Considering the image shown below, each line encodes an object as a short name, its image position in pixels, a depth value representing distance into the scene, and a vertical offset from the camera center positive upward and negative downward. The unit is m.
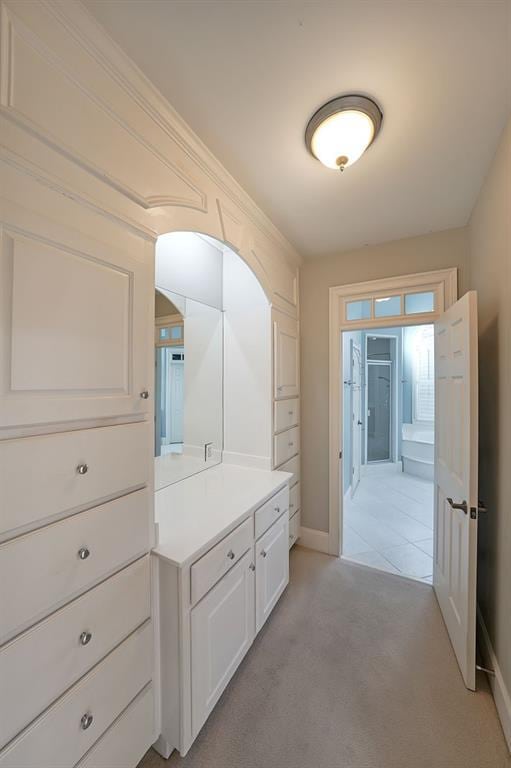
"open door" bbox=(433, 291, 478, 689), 1.46 -0.50
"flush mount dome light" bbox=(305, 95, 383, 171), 1.23 +1.13
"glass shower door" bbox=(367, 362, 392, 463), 5.73 -0.46
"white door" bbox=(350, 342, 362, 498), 4.16 -0.41
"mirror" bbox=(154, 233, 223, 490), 1.84 +0.13
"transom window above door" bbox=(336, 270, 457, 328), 2.26 +0.73
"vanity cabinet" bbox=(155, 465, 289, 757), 1.13 -0.90
